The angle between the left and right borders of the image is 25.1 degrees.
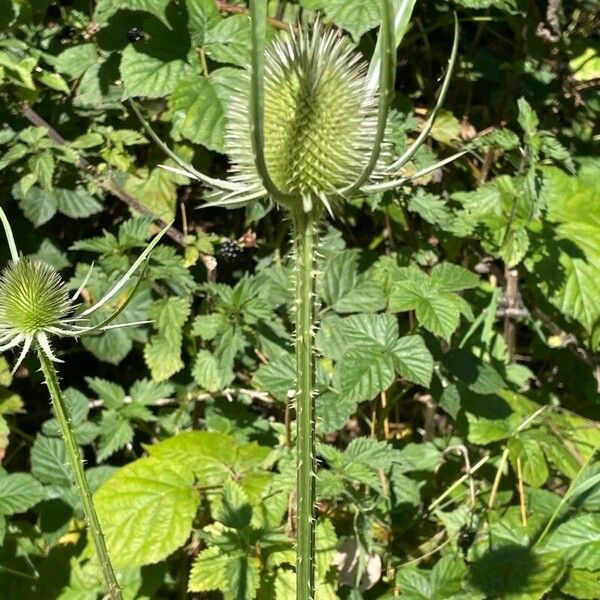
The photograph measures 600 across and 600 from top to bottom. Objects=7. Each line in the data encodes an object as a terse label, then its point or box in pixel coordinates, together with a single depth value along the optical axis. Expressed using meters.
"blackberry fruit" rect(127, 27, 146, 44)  0.91
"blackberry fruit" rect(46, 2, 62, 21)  1.09
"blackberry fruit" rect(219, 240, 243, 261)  0.91
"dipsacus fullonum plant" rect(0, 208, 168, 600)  0.54
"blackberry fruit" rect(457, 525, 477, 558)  0.79
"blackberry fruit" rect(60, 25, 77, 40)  1.01
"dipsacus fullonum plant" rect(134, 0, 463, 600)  0.51
